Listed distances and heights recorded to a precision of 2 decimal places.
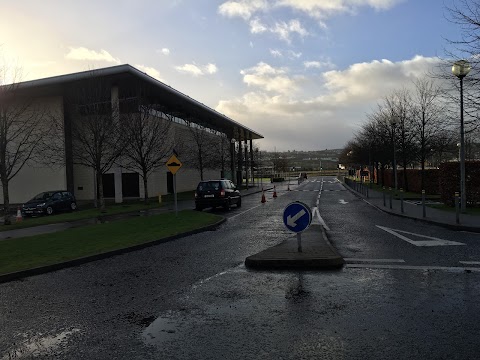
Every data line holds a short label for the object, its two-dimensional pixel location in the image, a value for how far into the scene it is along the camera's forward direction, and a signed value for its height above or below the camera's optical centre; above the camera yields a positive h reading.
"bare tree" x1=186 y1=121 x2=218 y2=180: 44.38 +2.52
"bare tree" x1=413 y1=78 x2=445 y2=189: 32.34 +3.05
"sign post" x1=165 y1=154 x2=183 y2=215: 18.32 +0.39
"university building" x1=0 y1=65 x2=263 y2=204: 30.77 +4.70
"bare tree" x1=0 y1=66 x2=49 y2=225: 19.70 +2.64
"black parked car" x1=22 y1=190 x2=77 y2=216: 24.56 -1.65
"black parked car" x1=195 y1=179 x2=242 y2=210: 22.64 -1.26
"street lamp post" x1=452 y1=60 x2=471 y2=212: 15.14 +1.99
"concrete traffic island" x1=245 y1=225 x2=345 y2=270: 7.85 -1.72
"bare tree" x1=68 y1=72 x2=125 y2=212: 24.72 +3.37
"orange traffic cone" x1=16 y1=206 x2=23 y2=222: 20.68 -1.97
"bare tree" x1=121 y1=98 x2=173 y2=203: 28.17 +2.72
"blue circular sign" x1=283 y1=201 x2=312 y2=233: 8.34 -0.94
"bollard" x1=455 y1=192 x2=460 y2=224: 13.51 -1.63
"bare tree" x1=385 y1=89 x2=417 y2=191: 35.03 +2.61
